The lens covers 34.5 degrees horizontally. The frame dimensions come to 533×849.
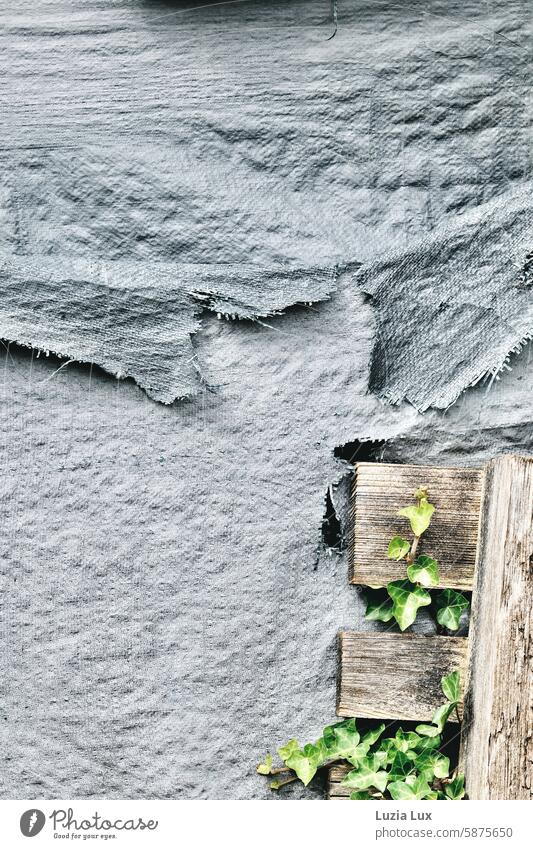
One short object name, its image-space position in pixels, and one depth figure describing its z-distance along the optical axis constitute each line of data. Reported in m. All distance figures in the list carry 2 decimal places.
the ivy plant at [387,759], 1.48
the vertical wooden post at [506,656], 1.35
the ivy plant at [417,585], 1.51
